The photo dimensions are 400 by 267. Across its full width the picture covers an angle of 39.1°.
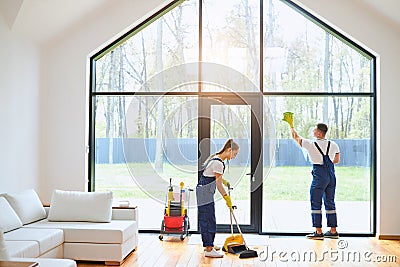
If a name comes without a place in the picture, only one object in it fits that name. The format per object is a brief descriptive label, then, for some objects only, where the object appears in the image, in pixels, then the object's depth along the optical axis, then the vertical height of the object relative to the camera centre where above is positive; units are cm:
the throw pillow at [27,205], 588 -72
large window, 752 +65
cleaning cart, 696 -95
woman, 558 -52
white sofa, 519 -90
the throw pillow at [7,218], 540 -78
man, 724 -50
